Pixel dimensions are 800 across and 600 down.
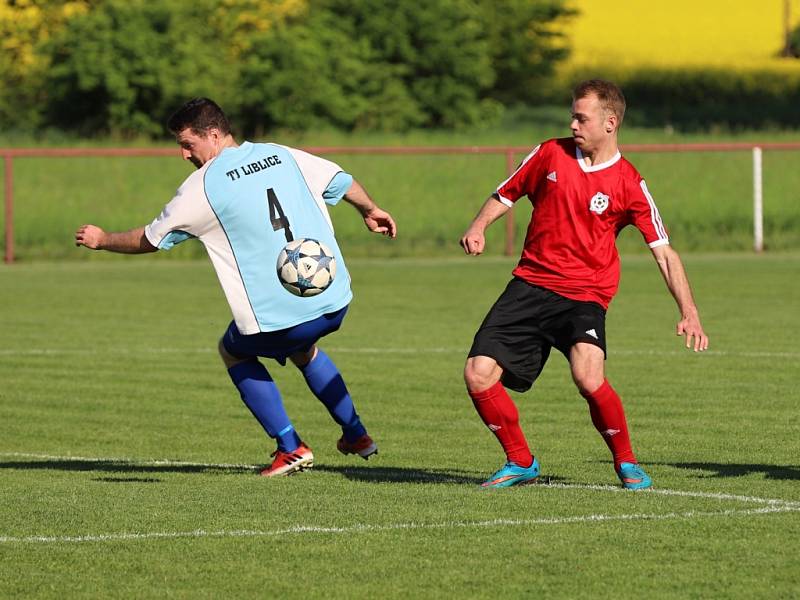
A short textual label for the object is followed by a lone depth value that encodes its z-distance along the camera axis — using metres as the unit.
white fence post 58.12
